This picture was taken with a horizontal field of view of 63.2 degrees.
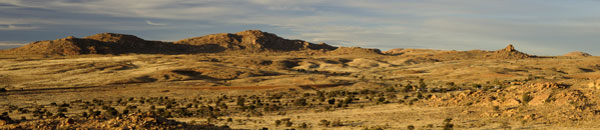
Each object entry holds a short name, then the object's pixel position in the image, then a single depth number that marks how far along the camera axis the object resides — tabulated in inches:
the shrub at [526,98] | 1384.2
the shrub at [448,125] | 1085.0
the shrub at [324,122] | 1222.4
